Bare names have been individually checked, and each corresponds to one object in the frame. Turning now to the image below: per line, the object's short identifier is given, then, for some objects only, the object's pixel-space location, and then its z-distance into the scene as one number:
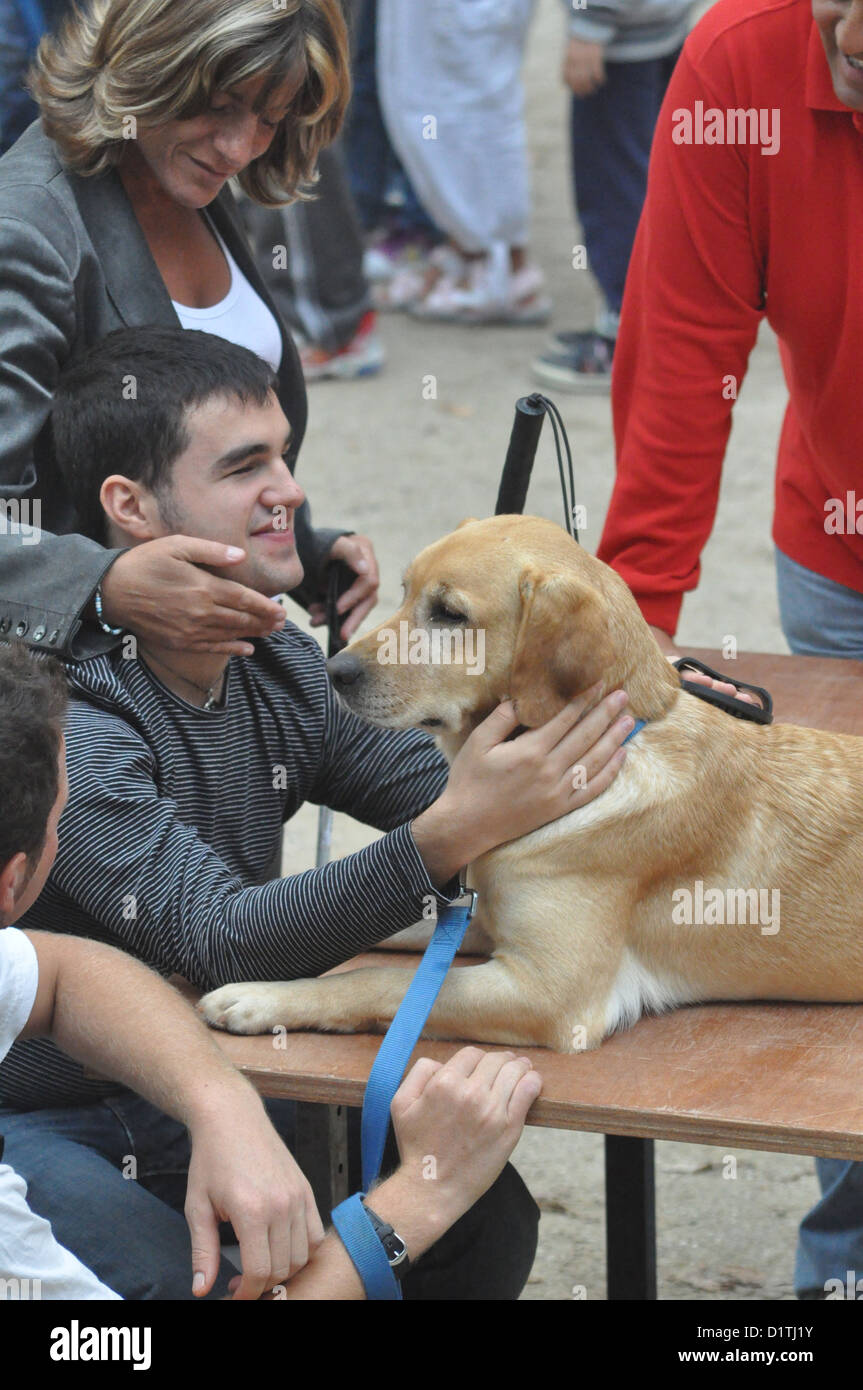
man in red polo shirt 5.55
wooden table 3.99
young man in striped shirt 4.53
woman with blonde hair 4.79
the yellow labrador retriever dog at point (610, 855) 4.55
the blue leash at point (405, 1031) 4.23
